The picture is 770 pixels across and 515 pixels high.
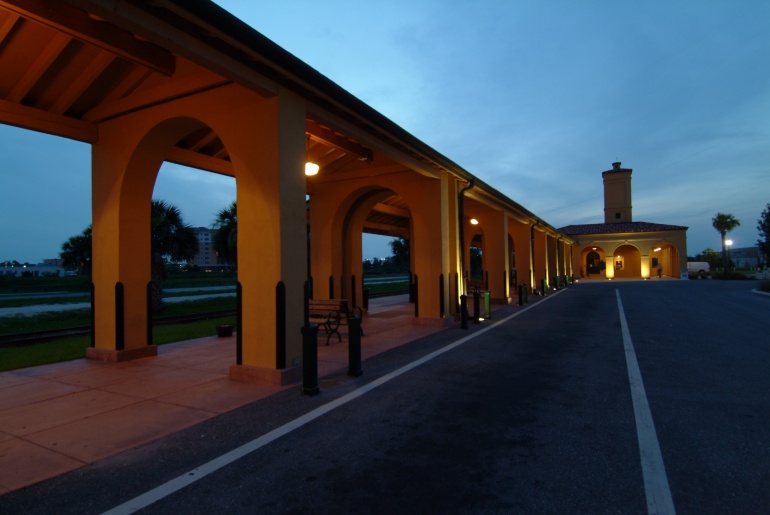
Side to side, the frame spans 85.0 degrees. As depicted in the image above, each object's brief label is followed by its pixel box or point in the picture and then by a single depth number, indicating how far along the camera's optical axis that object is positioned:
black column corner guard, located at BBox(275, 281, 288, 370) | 5.98
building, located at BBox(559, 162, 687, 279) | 42.47
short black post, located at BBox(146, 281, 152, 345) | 8.18
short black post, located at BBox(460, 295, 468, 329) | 11.27
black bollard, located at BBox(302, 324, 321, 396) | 5.45
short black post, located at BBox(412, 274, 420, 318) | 12.27
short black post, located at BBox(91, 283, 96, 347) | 8.02
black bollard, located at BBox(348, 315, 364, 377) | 6.38
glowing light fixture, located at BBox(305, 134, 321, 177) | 9.54
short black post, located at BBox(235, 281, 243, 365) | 6.36
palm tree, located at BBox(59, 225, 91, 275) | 32.88
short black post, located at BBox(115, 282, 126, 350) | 7.65
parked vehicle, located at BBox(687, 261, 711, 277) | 43.88
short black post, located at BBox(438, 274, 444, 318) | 11.94
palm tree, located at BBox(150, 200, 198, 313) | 17.21
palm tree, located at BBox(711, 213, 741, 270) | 60.16
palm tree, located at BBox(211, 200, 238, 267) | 19.80
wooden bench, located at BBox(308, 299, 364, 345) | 9.55
